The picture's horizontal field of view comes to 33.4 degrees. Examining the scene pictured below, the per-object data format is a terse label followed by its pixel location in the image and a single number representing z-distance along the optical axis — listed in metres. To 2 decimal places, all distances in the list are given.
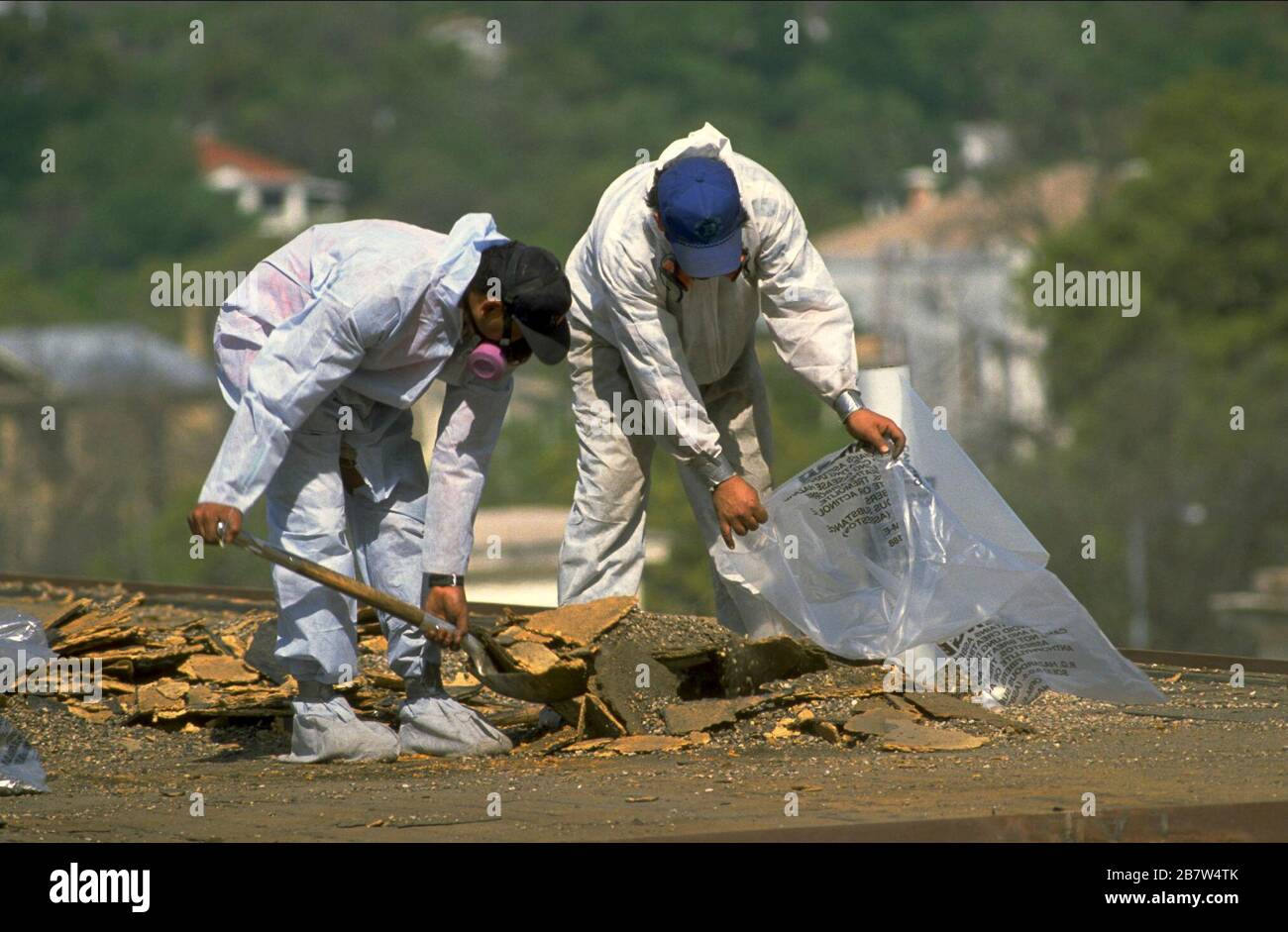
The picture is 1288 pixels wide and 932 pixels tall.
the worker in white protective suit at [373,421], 4.85
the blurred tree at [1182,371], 35.12
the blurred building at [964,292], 44.25
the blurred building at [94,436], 40.84
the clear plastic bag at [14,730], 5.02
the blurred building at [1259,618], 30.19
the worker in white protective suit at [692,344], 5.34
